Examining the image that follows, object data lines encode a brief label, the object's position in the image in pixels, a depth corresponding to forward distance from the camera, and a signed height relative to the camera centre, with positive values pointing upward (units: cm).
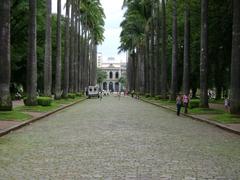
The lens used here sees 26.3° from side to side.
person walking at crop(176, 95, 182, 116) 3241 -126
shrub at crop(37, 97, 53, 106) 3884 -136
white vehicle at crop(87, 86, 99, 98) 9169 -141
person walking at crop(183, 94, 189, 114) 3356 -115
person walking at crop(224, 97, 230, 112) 3512 -140
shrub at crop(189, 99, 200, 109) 3788 -150
